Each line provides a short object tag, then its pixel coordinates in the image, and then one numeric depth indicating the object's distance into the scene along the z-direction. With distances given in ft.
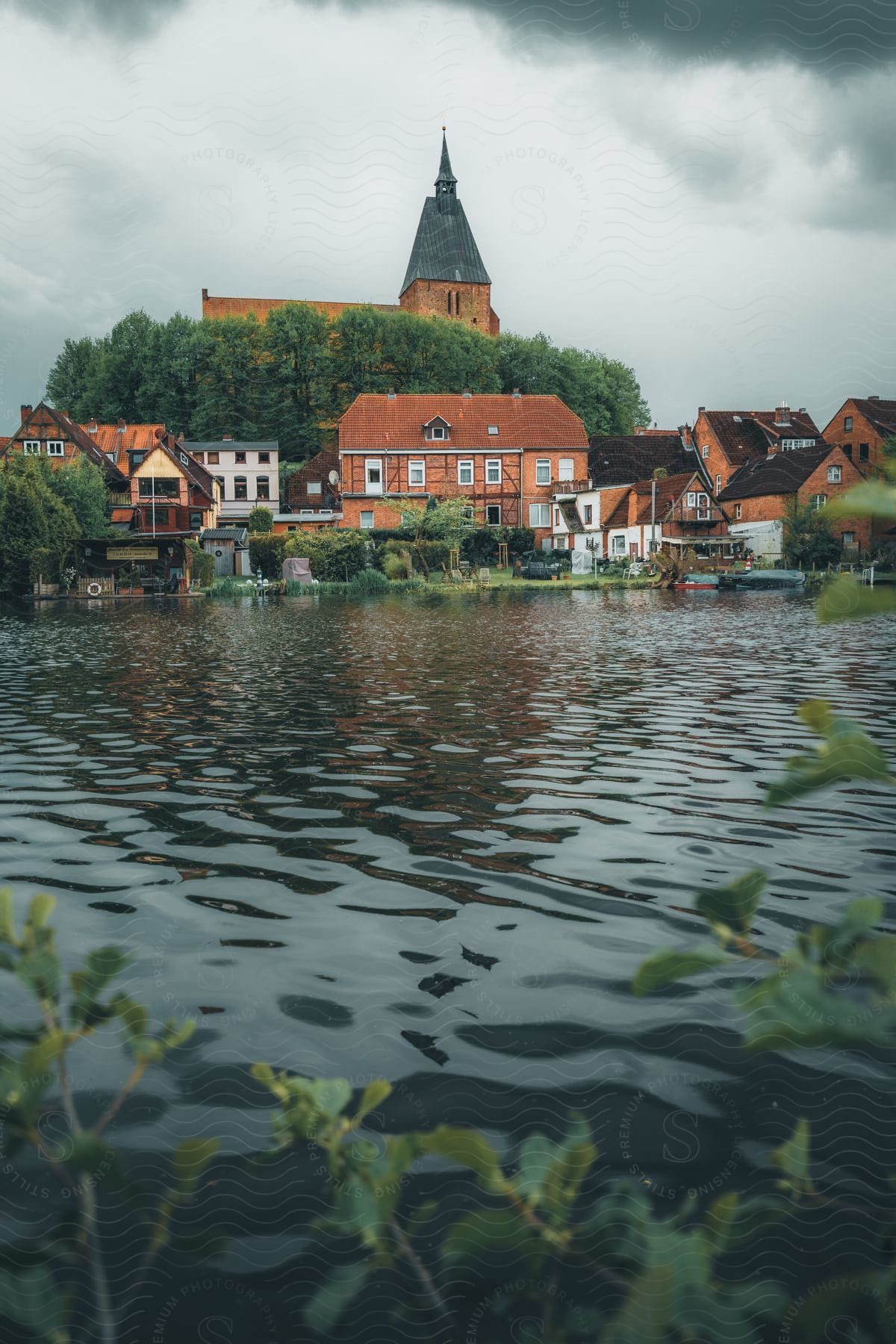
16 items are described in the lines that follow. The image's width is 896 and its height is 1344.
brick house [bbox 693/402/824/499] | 255.50
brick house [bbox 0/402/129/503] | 211.41
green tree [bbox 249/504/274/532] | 215.10
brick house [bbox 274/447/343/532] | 262.06
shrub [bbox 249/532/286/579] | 184.85
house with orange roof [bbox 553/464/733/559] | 215.72
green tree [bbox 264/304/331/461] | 264.72
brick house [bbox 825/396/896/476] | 212.43
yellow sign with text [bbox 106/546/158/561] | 170.19
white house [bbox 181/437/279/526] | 269.03
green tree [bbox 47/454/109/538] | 172.04
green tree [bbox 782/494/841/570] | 182.29
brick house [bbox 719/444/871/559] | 214.90
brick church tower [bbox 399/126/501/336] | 329.72
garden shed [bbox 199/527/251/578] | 223.30
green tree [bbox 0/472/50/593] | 153.07
